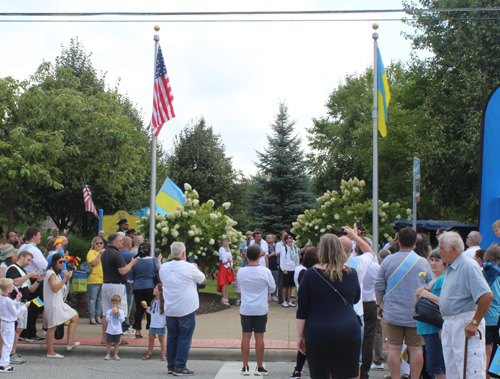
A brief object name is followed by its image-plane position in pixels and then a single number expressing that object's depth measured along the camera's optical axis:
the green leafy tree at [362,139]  35.38
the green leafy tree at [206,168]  36.31
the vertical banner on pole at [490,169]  11.45
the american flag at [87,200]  18.55
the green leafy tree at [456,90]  18.91
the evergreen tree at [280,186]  25.55
